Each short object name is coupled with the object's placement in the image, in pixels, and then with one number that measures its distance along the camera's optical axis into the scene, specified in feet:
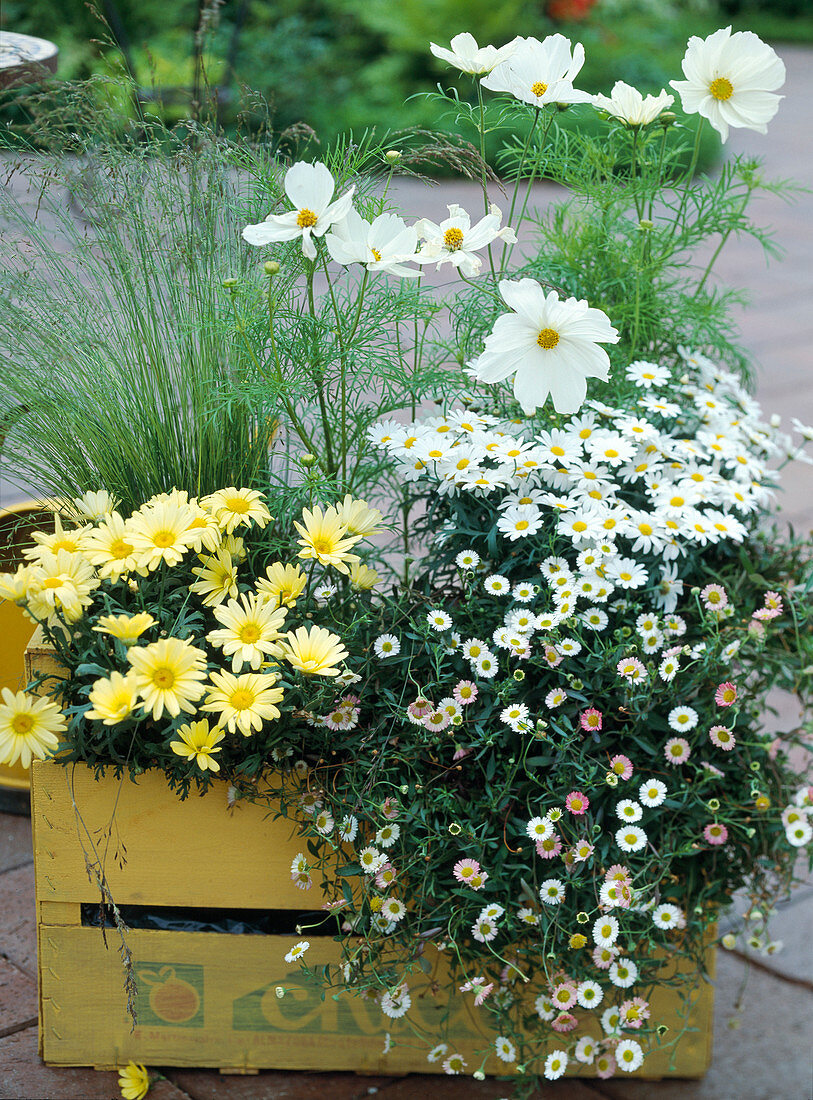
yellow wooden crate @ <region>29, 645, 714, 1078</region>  4.40
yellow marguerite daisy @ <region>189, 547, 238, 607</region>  4.28
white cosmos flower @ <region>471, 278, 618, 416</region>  4.26
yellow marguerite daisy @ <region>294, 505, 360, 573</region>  4.26
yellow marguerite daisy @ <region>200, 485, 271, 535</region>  4.31
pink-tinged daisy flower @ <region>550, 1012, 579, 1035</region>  4.14
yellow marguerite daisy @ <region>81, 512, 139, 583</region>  4.07
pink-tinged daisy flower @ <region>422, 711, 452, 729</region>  4.18
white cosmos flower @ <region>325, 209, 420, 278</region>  4.23
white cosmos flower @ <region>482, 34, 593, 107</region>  4.60
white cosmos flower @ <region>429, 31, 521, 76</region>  4.66
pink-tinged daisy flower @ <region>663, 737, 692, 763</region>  4.37
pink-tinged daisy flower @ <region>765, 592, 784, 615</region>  4.73
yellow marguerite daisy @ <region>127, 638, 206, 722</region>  3.69
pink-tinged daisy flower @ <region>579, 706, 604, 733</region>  4.20
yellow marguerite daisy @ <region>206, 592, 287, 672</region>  3.97
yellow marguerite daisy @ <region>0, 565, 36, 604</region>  3.96
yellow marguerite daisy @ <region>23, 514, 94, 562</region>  4.23
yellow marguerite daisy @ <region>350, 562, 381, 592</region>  4.60
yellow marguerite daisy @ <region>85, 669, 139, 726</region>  3.60
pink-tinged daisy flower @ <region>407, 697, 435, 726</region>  4.23
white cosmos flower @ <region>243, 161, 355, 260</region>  4.14
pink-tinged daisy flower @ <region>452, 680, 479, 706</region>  4.26
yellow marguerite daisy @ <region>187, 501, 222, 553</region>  4.16
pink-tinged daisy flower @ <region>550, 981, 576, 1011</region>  4.17
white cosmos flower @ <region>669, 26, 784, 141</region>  4.69
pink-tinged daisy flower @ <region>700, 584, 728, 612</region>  4.64
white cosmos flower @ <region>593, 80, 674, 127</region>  4.69
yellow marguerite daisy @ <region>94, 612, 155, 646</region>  3.79
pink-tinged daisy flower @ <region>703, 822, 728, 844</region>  4.32
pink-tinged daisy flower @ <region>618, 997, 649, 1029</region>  4.29
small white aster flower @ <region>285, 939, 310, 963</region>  4.15
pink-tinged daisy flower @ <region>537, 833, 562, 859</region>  4.13
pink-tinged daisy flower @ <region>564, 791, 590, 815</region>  4.14
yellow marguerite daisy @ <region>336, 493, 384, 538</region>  4.47
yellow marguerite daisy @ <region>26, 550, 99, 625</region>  3.96
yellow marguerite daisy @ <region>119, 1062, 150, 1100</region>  4.65
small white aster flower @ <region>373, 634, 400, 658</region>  4.40
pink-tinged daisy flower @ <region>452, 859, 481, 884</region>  4.16
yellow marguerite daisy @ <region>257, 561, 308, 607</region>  4.28
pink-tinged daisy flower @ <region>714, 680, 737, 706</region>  4.40
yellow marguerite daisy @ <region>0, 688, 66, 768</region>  3.82
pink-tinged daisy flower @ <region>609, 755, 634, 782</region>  4.25
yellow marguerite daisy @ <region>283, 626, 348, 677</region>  3.97
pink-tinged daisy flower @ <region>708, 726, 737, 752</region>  4.35
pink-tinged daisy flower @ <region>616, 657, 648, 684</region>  4.27
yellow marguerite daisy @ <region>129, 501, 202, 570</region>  4.09
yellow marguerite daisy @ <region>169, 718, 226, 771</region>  3.89
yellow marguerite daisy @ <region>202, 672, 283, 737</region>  3.83
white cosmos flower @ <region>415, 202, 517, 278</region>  4.47
